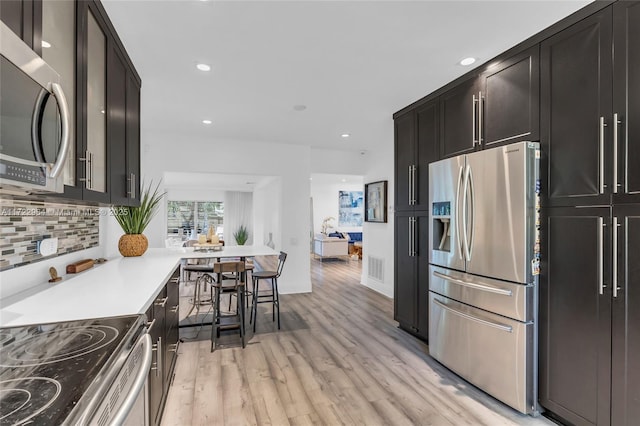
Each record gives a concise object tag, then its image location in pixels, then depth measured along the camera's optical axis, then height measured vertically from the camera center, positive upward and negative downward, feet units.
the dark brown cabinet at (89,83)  4.18 +2.33
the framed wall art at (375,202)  18.53 +0.85
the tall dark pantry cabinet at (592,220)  5.60 -0.09
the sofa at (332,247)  30.66 -3.17
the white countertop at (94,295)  4.57 -1.47
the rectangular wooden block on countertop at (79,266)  7.25 -1.27
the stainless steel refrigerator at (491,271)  7.07 -1.42
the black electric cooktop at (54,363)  2.48 -1.57
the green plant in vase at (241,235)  33.35 -2.38
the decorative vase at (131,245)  10.33 -1.04
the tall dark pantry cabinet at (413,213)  10.89 +0.09
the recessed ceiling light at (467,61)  8.38 +4.25
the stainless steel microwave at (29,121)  3.02 +1.02
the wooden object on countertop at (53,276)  6.43 -1.31
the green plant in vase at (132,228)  10.35 -0.47
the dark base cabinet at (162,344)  5.90 -3.01
